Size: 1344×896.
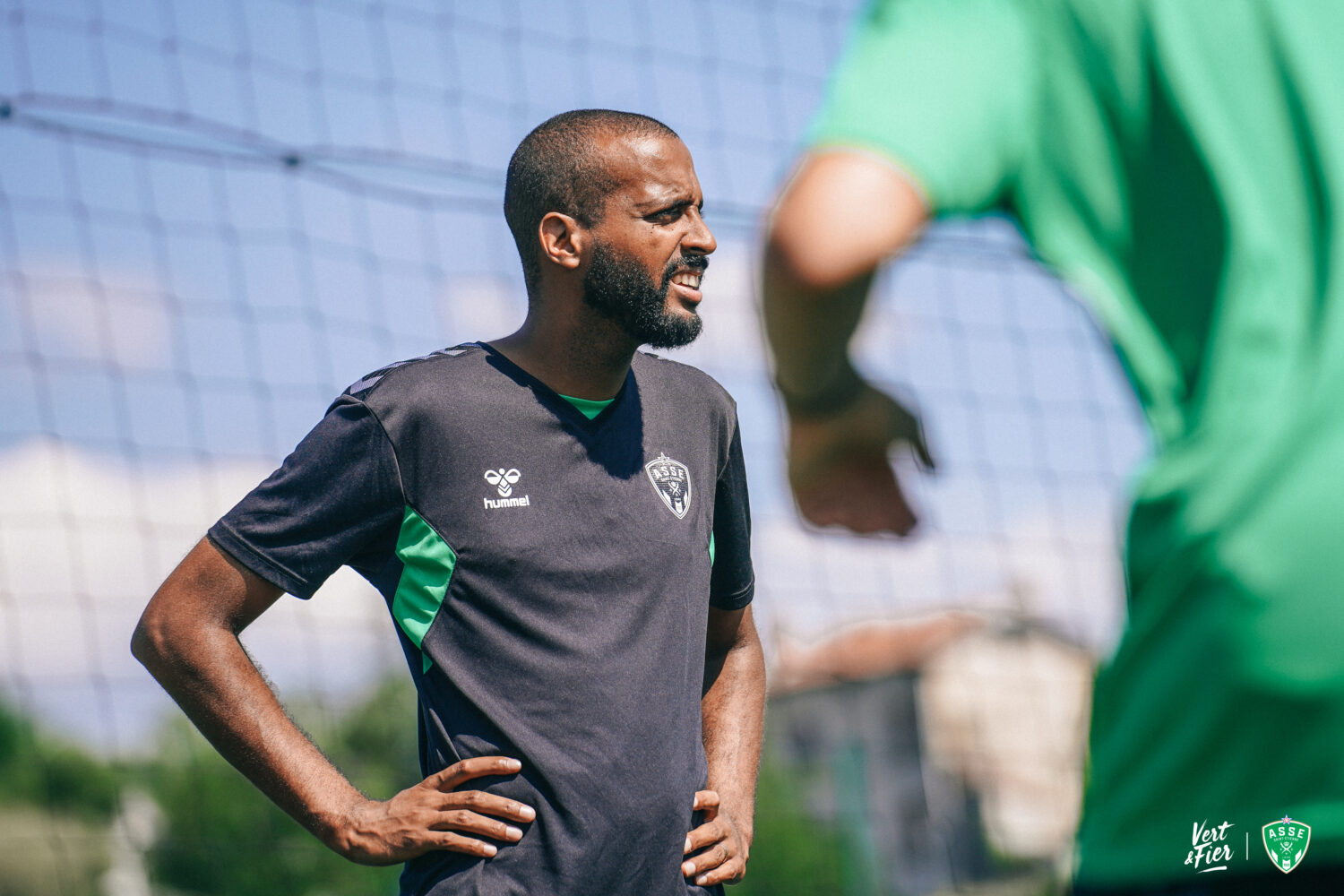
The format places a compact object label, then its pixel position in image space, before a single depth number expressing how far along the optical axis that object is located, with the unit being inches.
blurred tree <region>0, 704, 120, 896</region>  1346.0
